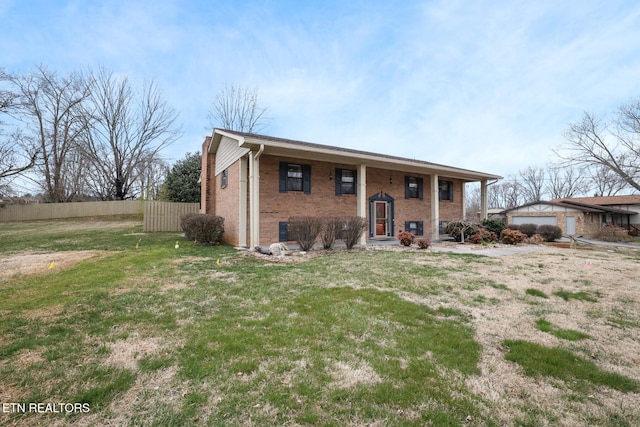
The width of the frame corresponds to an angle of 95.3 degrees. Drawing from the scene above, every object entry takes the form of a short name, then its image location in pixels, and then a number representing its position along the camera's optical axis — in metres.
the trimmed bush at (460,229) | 13.16
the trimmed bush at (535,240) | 13.94
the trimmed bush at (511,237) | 12.47
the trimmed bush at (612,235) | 22.27
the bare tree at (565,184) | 40.84
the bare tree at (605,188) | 35.64
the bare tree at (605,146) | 21.22
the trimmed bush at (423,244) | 10.43
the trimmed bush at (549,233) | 18.02
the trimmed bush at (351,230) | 9.95
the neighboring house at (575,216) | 23.25
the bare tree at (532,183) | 43.81
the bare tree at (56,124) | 21.39
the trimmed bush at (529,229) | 19.84
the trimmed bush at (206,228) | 10.95
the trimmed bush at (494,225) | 14.04
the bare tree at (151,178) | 27.50
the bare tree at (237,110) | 26.17
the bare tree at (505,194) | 47.00
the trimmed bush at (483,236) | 12.41
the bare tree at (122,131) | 24.11
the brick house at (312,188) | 10.40
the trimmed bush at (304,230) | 9.30
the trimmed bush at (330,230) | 9.68
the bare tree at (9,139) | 12.07
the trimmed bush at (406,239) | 11.28
